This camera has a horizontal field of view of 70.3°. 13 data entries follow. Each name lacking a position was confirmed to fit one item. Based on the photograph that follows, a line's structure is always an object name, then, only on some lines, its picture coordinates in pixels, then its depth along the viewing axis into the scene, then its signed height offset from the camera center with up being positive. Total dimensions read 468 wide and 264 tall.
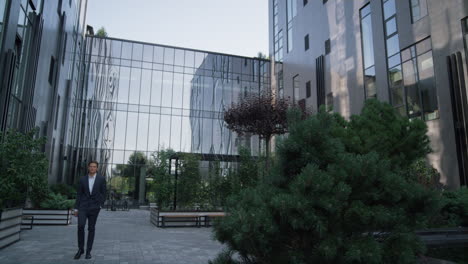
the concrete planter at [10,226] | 7.11 -0.93
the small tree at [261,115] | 13.02 +2.84
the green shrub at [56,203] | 12.96 -0.70
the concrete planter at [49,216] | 12.62 -1.18
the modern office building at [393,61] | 12.95 +6.56
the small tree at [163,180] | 14.85 +0.29
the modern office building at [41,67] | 10.73 +5.13
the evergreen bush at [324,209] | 2.19 -0.14
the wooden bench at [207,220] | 13.48 -1.31
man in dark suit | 6.46 -0.32
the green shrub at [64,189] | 19.77 -0.24
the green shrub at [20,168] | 7.04 +0.37
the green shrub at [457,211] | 9.67 -0.62
